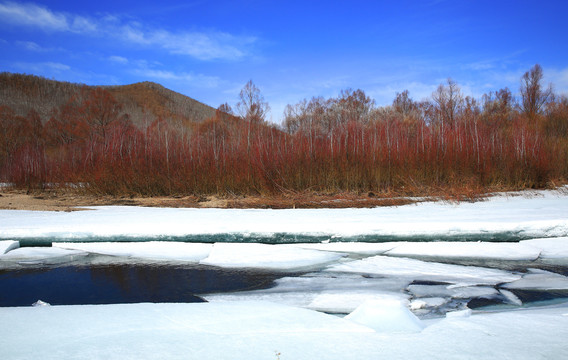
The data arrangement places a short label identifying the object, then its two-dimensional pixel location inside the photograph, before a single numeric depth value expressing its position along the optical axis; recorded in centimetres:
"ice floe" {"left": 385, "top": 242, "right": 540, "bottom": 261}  388
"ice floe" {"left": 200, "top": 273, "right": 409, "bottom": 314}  267
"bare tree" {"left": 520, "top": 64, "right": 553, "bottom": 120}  2783
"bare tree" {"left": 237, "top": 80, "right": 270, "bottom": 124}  2404
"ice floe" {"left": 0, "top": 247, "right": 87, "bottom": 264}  408
